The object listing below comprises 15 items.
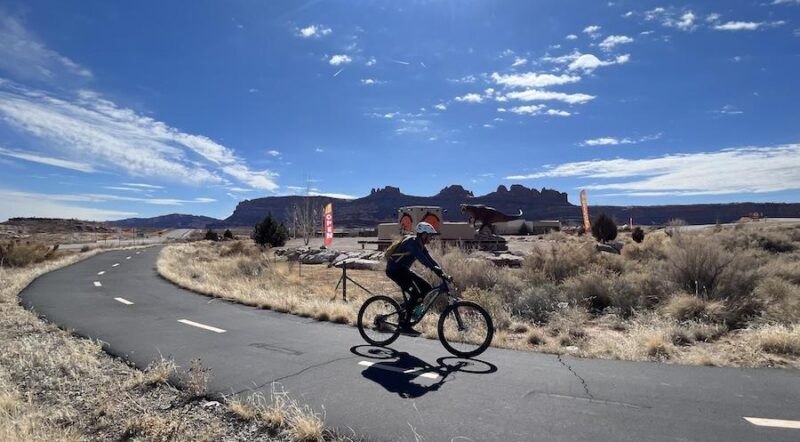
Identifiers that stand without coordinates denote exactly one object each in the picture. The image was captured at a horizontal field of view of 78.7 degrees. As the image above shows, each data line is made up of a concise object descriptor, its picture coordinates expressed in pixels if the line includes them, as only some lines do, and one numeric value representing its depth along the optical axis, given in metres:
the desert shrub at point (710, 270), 11.49
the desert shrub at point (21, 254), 27.41
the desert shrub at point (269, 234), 46.06
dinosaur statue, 41.38
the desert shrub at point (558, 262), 16.78
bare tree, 70.62
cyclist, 7.60
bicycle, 7.48
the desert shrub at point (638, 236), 33.47
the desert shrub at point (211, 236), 81.56
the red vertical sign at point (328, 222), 30.88
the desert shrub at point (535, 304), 11.27
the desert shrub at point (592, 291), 12.66
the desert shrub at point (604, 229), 39.09
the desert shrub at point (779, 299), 9.45
